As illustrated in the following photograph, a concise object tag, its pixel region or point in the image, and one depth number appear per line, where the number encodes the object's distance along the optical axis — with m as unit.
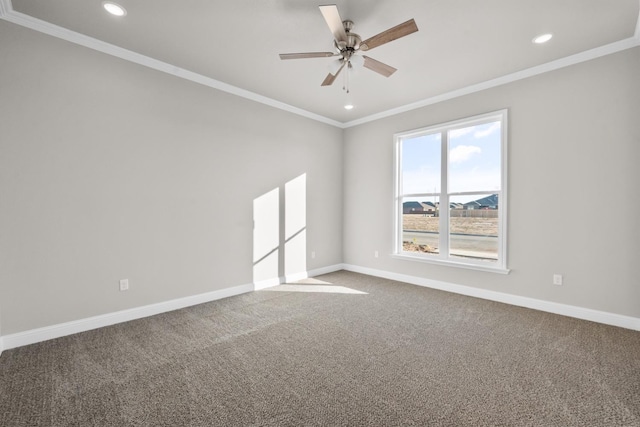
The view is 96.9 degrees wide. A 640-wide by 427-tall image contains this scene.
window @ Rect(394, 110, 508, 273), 3.85
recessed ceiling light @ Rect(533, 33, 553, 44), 2.77
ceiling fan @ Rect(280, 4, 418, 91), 2.13
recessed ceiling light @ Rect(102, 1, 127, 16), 2.35
